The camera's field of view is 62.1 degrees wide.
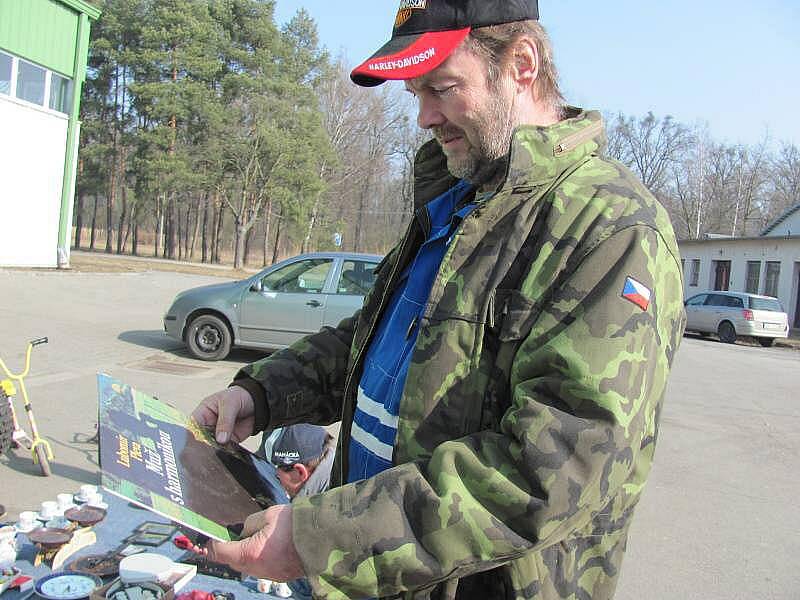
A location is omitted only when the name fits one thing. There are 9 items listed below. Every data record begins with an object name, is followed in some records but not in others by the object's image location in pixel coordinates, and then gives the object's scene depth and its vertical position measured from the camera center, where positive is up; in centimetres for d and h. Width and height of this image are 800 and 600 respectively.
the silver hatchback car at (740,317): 2044 -14
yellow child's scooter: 446 -135
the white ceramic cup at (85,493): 331 -123
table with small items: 252 -129
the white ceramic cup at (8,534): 282 -127
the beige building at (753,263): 2908 +244
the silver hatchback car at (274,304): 952 -57
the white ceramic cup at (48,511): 310 -125
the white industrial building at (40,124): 1995 +378
